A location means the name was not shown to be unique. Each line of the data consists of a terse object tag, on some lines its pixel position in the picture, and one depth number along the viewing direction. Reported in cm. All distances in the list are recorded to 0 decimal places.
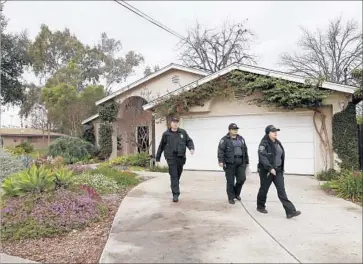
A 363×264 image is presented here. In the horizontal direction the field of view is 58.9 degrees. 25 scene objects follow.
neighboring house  4219
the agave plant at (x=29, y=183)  640
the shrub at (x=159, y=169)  1240
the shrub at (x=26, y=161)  1154
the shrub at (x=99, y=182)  823
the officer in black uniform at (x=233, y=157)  658
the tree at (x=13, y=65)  2432
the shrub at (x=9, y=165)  1012
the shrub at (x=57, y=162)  1130
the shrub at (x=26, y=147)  2413
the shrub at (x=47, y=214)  534
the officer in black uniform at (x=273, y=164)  563
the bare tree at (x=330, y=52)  3056
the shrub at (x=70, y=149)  1656
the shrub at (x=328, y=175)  981
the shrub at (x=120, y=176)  929
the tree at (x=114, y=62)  4128
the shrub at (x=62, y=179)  667
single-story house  1070
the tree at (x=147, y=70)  4078
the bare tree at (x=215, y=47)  3259
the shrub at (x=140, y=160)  1395
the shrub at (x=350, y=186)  664
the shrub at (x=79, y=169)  1059
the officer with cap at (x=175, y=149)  691
